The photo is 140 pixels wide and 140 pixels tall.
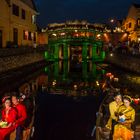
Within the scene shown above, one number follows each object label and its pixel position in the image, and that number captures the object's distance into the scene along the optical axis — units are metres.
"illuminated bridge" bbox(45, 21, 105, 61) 25.17
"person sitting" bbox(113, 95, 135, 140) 3.78
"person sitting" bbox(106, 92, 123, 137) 4.16
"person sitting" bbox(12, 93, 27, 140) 4.00
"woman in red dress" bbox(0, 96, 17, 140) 3.82
